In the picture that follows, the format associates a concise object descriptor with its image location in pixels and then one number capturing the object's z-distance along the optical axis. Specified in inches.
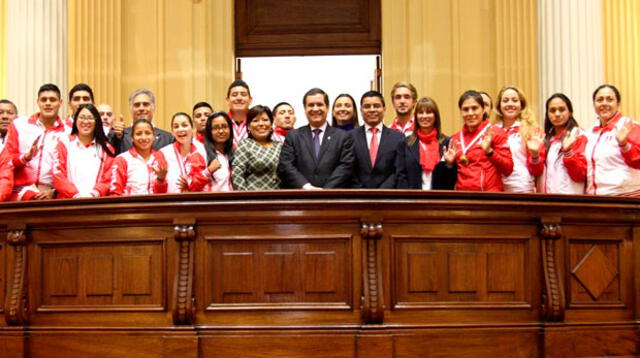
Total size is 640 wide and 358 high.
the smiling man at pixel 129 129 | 296.4
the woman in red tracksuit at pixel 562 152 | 260.8
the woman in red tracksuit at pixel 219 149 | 269.6
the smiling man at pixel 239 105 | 299.0
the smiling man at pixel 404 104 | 297.0
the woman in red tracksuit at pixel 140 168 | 266.4
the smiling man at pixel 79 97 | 291.1
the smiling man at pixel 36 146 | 271.0
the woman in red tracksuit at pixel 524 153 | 263.9
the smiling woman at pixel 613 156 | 260.2
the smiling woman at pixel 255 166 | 265.9
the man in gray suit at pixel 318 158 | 265.4
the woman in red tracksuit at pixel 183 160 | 268.4
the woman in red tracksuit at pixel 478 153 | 258.4
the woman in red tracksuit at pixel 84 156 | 267.9
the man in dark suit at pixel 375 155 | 275.1
